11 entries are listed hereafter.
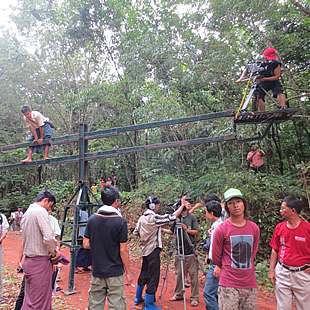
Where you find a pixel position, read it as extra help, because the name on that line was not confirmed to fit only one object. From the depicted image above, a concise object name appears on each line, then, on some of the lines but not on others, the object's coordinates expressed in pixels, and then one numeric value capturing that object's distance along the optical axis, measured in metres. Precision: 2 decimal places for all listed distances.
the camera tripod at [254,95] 4.21
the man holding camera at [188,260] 4.28
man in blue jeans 3.10
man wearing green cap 2.33
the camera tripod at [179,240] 4.13
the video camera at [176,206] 4.37
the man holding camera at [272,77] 4.31
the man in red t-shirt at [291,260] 2.89
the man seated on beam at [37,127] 5.88
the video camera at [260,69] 4.32
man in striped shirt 2.98
